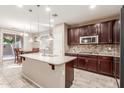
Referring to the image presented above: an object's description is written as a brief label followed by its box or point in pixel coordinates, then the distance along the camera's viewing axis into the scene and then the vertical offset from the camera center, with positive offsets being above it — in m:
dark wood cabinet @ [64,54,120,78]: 3.20 -0.86
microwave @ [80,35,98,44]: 4.04 +0.26
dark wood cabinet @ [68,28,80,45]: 4.78 +0.54
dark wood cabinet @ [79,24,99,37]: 4.06 +0.76
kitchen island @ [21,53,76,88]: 2.06 -0.83
